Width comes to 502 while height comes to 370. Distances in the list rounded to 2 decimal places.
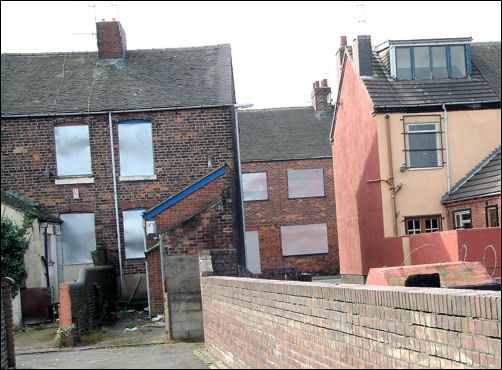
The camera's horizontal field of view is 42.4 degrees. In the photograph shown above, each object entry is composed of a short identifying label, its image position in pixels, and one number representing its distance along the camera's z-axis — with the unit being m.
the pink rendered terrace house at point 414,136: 21.86
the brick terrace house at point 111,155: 20.73
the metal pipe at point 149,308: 17.52
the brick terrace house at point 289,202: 35.50
